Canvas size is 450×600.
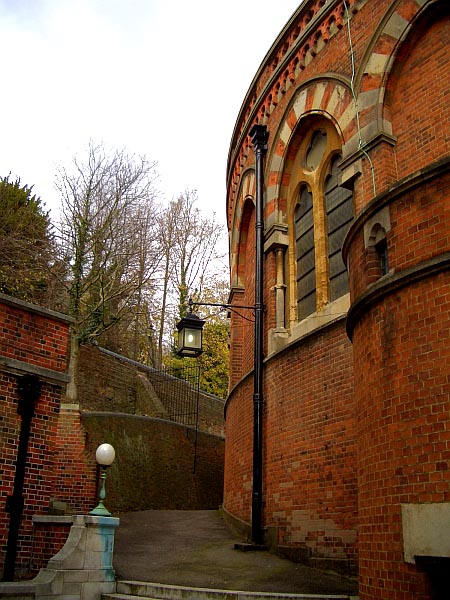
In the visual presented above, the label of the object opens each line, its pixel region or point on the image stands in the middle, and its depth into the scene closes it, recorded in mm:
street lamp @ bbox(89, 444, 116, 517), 9211
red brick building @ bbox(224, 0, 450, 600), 5109
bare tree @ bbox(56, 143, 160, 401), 23828
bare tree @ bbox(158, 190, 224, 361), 34438
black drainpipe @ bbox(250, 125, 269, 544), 11078
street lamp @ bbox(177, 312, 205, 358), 12156
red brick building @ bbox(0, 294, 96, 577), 8508
